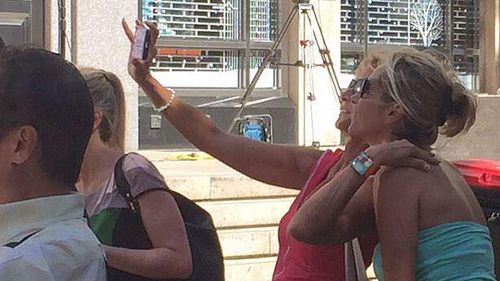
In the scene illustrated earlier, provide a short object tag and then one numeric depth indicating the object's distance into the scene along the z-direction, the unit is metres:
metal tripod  11.77
